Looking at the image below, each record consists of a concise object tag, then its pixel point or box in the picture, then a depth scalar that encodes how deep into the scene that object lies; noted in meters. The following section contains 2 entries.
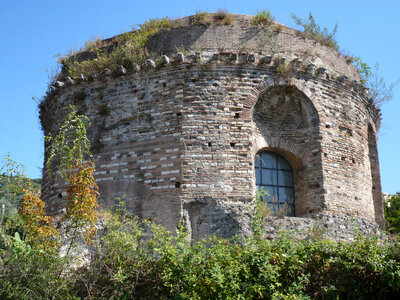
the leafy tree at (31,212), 8.18
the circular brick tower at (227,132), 10.44
